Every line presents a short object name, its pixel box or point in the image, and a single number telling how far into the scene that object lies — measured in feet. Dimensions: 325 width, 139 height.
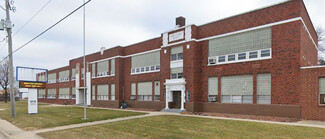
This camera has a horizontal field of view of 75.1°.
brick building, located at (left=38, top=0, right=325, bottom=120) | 47.98
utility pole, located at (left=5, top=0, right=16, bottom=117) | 58.54
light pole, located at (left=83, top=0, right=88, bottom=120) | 50.07
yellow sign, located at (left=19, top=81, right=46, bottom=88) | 66.44
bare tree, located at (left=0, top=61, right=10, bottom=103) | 165.68
